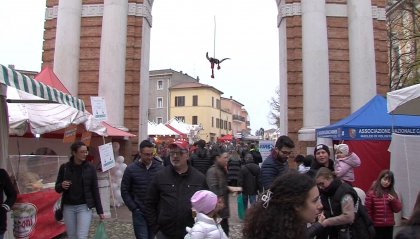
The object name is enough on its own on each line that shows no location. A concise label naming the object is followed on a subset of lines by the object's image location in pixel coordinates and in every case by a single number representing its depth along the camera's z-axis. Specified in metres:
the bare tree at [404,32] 20.53
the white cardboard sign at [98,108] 11.48
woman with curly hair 2.26
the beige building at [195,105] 80.81
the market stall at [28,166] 5.93
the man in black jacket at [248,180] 11.12
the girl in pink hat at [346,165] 6.64
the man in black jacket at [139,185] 6.18
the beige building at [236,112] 104.41
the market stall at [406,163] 9.39
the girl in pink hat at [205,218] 3.79
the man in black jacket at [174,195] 4.82
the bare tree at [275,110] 58.96
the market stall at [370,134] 11.77
